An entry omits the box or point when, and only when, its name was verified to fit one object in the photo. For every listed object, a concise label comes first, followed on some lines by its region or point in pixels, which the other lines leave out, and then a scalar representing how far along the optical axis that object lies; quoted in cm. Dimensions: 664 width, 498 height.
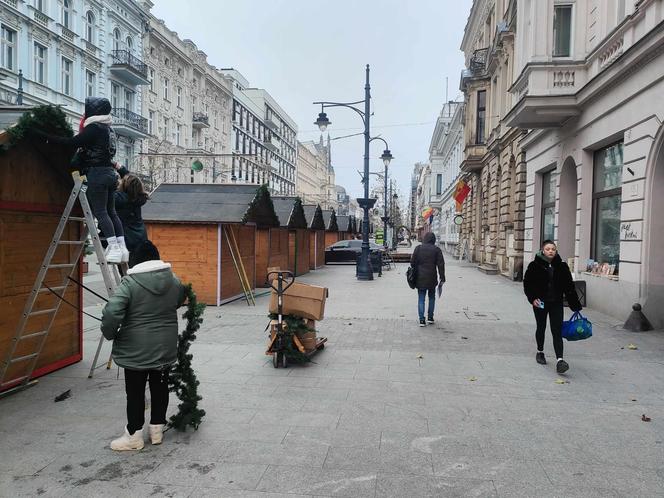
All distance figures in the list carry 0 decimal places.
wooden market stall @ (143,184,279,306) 1227
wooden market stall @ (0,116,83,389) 550
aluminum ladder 494
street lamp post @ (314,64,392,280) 1975
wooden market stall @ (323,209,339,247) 2914
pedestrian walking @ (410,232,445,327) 1016
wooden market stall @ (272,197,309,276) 1862
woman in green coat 400
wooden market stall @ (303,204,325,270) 2328
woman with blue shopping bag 680
